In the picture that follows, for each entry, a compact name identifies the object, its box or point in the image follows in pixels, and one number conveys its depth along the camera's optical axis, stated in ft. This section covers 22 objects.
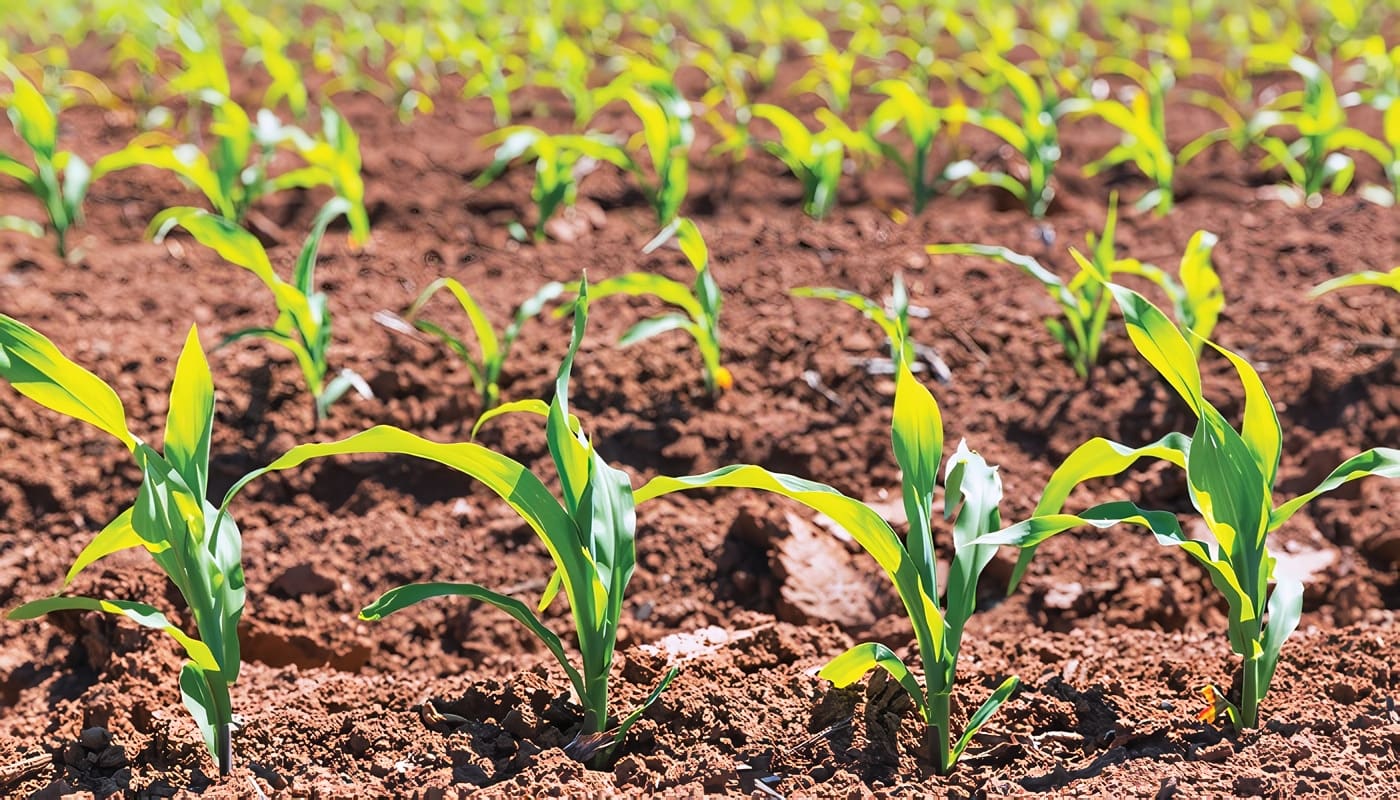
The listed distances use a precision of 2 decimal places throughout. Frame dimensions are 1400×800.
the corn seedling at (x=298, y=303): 8.02
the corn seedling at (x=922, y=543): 5.21
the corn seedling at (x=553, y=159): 11.27
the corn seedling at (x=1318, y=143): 12.35
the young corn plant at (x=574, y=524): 5.17
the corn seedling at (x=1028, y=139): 11.89
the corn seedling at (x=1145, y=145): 11.80
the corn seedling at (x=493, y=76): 15.66
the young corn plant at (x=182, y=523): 5.07
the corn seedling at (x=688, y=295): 8.42
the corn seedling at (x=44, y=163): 11.18
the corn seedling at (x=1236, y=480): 5.27
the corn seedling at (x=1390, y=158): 11.90
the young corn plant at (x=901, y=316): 8.61
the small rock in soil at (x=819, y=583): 7.30
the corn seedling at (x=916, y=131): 12.46
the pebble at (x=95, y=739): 5.65
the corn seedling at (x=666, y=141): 11.43
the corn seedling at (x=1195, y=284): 8.55
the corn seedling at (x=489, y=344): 8.68
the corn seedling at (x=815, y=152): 11.97
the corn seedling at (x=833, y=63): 15.43
